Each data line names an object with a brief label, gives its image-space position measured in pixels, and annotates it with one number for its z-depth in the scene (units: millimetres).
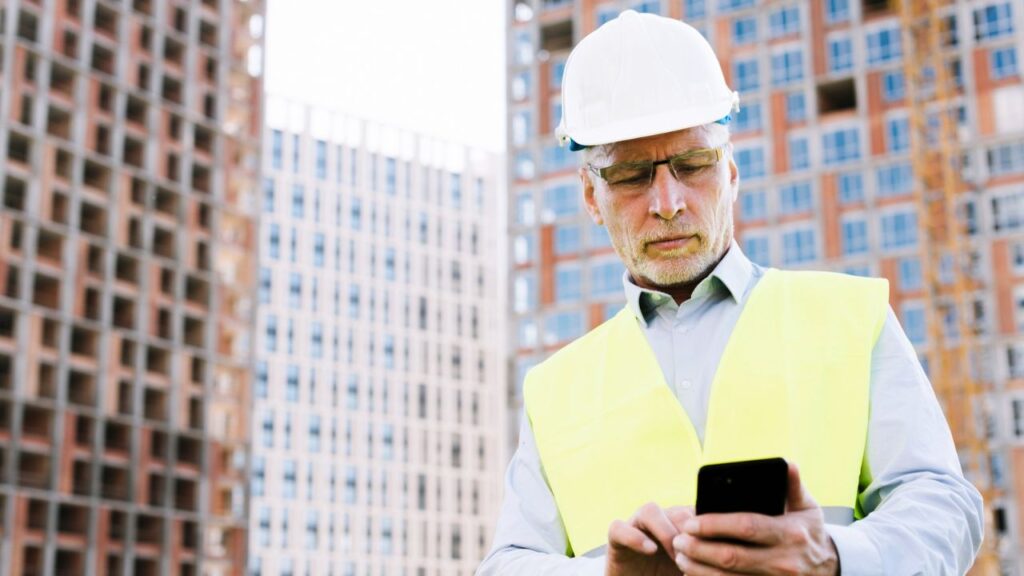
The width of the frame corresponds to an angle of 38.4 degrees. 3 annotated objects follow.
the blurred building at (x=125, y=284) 58625
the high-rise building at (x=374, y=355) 97312
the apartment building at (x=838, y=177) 59969
